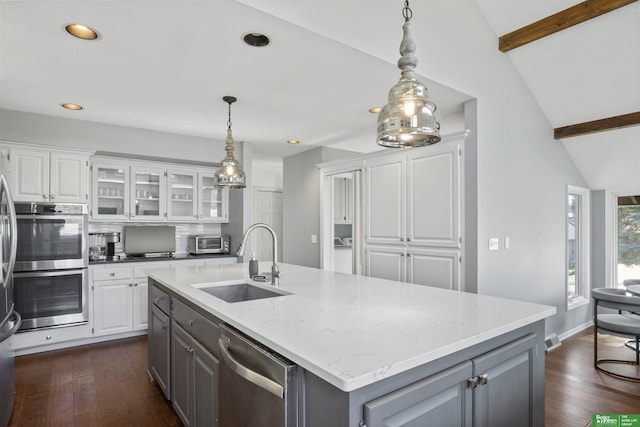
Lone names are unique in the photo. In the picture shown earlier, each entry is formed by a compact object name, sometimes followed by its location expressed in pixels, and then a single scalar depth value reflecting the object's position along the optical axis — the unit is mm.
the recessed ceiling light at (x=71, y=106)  3334
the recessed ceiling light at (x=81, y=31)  2039
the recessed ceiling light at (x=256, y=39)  2145
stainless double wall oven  3396
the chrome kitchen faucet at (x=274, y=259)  2291
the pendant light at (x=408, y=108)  1451
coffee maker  4273
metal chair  3059
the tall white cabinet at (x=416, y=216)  3223
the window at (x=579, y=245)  4809
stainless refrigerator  2035
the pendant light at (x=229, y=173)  2912
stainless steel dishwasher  1159
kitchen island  1042
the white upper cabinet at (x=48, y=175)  3402
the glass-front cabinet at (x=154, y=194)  4242
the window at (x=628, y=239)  4805
